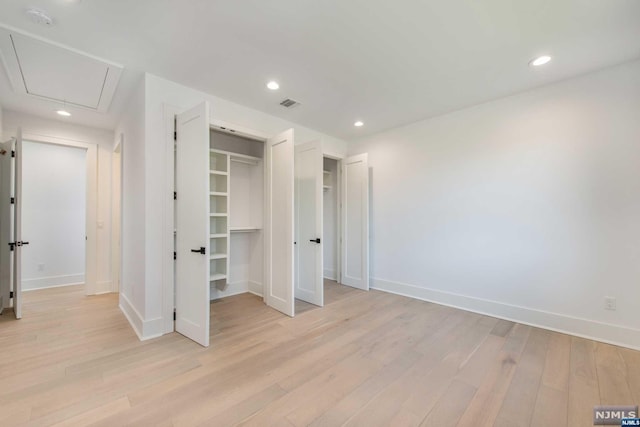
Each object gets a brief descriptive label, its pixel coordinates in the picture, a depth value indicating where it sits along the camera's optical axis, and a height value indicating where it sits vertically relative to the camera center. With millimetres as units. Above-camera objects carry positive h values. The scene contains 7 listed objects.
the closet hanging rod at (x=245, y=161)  4120 +942
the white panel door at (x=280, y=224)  3340 -85
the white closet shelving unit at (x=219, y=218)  3666 +4
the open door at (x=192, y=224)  2543 -56
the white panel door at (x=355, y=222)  4594 -86
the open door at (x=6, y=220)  3287 -3
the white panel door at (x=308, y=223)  3762 -82
